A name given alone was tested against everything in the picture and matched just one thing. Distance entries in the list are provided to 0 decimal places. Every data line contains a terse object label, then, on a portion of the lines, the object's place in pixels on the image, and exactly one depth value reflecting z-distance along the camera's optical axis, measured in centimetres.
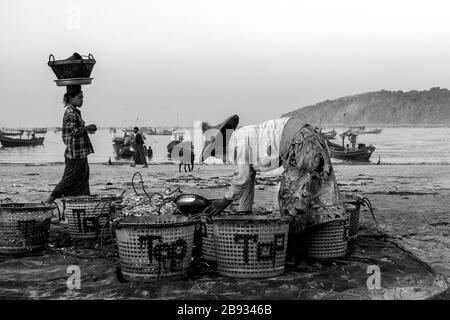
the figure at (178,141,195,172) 2002
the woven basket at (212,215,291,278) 467
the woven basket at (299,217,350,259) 536
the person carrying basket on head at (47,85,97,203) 729
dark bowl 561
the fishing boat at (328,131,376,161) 2981
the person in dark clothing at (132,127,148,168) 2177
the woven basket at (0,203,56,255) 570
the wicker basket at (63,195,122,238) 627
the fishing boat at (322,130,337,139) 7207
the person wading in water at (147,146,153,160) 3703
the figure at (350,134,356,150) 3928
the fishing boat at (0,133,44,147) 5198
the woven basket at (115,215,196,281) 458
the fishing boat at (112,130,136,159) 3153
